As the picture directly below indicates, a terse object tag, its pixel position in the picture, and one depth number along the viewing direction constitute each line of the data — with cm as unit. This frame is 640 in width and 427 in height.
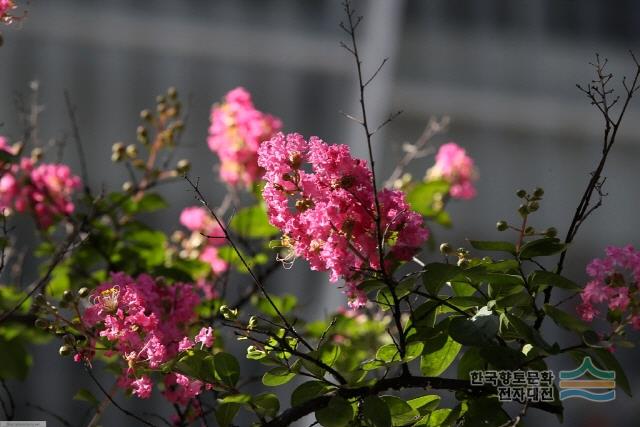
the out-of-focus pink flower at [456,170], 406
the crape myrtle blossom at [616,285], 338
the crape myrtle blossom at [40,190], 386
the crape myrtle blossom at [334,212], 337
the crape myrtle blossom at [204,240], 392
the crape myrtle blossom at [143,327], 339
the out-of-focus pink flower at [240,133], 394
